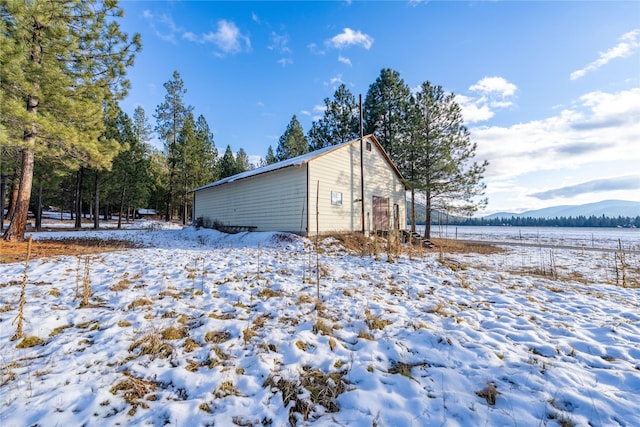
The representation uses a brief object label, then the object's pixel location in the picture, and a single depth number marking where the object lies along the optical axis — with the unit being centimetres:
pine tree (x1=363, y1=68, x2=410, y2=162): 2258
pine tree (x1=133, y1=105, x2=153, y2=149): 3431
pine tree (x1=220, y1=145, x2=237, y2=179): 3387
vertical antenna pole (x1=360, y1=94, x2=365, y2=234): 1387
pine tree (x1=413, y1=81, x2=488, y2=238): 1762
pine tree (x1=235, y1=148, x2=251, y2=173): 4679
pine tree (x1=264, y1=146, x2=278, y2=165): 3928
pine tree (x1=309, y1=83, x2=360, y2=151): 2541
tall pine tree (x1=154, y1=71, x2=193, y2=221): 2873
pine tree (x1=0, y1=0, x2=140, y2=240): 750
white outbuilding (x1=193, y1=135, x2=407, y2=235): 1272
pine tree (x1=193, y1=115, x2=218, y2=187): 2822
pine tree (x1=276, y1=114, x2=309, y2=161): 3048
